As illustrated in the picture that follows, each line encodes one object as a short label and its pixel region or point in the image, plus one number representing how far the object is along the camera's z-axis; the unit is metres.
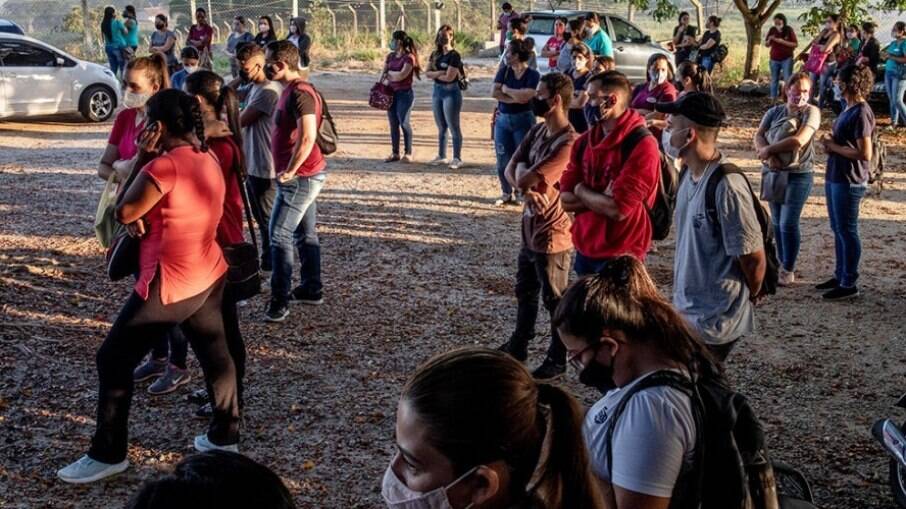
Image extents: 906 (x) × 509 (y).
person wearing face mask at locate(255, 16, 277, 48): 16.08
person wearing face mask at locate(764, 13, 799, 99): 19.16
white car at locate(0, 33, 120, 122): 16.41
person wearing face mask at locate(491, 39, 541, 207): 10.23
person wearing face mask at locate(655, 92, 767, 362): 4.11
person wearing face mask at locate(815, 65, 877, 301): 7.36
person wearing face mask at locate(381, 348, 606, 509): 1.95
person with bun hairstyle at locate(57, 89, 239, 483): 4.43
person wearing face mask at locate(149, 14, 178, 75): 18.62
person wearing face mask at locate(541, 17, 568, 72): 14.07
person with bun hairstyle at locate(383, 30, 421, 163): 12.59
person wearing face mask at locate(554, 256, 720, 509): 2.52
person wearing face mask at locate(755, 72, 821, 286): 7.58
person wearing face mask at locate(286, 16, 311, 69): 16.52
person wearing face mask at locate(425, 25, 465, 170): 12.15
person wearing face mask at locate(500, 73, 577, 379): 5.78
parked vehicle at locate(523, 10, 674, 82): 19.67
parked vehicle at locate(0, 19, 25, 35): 20.11
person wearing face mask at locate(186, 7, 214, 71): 19.14
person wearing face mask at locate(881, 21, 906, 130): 16.41
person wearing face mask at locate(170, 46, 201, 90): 11.39
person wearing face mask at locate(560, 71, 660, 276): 5.15
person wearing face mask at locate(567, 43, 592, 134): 10.73
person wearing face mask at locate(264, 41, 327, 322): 6.93
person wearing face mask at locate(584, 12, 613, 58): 12.88
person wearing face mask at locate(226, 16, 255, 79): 18.20
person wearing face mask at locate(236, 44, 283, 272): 7.48
